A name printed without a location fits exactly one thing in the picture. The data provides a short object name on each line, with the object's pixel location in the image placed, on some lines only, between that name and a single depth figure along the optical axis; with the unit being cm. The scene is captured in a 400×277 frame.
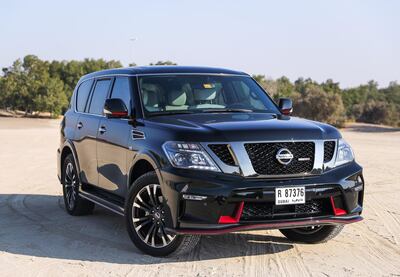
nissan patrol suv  589
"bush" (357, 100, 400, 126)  6314
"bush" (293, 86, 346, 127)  5172
